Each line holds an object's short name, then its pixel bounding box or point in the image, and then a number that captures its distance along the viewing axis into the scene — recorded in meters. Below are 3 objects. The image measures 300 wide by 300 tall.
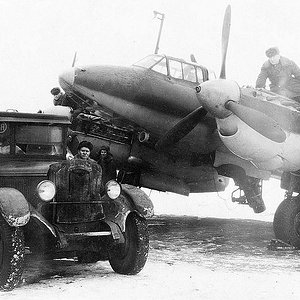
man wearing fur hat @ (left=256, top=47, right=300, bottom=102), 11.87
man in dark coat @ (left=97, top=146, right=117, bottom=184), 10.12
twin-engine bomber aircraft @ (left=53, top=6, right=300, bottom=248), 9.08
